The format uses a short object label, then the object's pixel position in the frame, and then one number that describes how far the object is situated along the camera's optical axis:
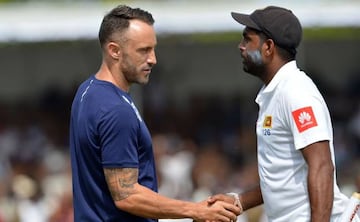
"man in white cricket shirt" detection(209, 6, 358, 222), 12.28
